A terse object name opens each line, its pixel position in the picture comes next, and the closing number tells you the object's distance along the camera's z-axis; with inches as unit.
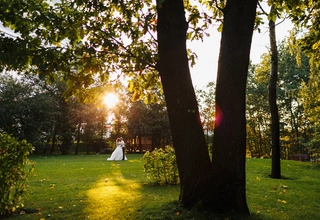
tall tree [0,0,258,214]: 167.3
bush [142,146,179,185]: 346.9
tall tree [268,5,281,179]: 441.7
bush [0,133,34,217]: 192.7
